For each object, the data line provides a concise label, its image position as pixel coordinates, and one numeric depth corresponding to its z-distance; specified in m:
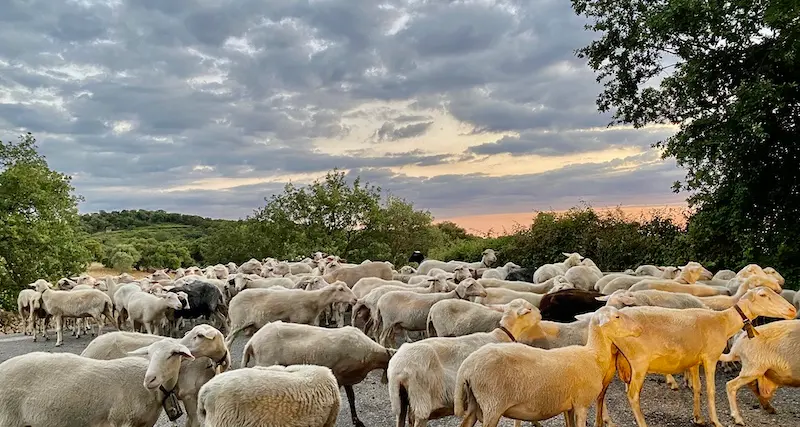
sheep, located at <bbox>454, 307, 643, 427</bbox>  5.90
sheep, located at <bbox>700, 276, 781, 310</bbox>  9.19
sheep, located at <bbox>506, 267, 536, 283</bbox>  17.89
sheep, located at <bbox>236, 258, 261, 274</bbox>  21.39
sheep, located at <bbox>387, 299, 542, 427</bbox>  6.50
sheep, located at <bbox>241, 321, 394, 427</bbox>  7.81
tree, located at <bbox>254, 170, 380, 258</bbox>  32.78
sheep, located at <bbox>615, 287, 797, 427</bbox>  6.99
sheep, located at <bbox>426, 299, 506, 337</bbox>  9.31
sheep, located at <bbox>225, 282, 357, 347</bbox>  11.38
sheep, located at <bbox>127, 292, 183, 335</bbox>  13.05
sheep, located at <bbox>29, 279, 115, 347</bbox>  14.87
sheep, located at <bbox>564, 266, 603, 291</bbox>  14.18
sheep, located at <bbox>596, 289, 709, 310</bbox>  9.58
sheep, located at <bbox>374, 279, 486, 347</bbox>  10.88
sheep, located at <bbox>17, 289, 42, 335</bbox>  16.73
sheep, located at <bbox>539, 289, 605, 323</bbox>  10.70
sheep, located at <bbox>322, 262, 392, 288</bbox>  17.36
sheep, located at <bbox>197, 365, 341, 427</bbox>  5.40
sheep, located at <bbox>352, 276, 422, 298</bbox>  13.98
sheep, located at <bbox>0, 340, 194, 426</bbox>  6.19
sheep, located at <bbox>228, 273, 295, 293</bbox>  15.43
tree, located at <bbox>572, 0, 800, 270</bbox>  14.95
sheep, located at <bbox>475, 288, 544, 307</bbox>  11.55
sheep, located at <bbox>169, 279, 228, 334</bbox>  15.05
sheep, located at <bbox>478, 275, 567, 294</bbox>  13.55
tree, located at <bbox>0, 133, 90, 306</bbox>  24.41
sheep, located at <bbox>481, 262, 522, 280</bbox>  17.61
